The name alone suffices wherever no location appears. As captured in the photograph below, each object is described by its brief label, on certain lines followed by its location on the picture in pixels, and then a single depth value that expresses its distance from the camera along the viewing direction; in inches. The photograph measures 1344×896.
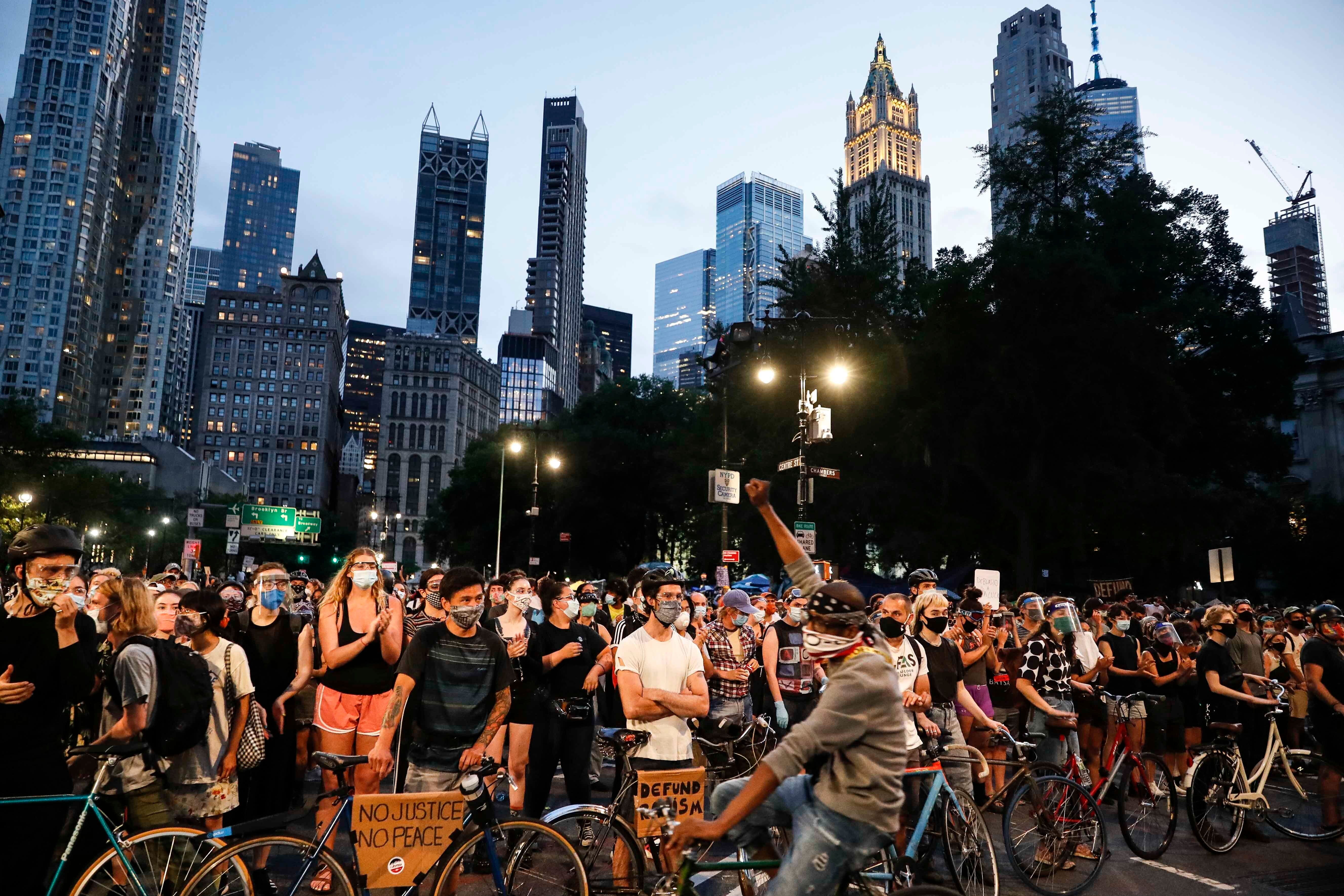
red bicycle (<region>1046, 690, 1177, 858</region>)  276.4
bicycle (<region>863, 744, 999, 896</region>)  214.8
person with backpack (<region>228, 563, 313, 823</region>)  274.1
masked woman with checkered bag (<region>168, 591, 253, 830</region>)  199.3
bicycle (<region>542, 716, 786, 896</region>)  186.7
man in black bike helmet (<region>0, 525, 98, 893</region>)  160.6
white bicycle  297.3
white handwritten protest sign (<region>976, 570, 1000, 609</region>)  627.8
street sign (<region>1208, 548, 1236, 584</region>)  725.3
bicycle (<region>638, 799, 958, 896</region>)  151.3
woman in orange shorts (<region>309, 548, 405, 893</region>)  244.5
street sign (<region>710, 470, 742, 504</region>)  748.6
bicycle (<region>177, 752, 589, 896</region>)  169.9
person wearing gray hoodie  142.9
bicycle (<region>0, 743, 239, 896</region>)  170.9
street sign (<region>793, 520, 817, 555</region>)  643.5
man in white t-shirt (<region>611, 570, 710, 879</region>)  225.1
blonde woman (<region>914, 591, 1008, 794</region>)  298.2
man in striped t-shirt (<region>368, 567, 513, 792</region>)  206.8
